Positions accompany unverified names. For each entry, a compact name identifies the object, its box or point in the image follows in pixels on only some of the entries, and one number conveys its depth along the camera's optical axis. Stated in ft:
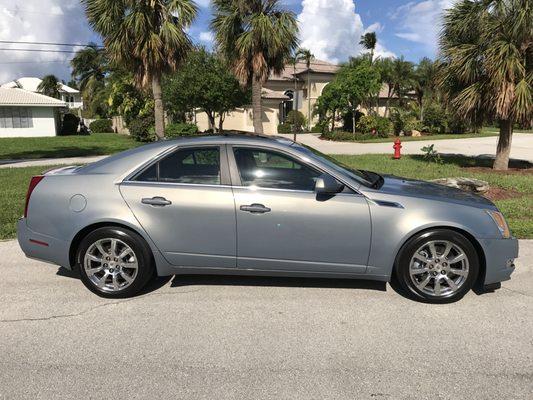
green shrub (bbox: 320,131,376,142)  105.70
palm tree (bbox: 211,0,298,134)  52.95
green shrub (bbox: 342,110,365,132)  119.55
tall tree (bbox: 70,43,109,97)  184.44
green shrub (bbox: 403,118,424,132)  119.14
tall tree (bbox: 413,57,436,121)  141.69
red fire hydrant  56.65
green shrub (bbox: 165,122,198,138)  92.17
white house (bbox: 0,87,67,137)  115.65
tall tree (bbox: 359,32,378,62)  139.95
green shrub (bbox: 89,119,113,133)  146.92
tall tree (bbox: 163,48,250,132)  82.84
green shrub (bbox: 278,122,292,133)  135.64
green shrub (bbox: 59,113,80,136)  130.31
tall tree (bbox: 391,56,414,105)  136.98
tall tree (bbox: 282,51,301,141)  60.05
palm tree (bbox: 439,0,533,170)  36.88
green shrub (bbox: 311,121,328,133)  120.20
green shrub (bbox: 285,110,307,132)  138.30
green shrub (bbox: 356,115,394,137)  112.88
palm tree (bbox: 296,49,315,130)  146.92
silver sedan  12.83
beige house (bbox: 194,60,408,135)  123.85
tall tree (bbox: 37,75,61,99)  206.69
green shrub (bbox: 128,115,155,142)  97.19
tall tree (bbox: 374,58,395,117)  131.44
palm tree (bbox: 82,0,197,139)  47.50
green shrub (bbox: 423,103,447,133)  123.44
